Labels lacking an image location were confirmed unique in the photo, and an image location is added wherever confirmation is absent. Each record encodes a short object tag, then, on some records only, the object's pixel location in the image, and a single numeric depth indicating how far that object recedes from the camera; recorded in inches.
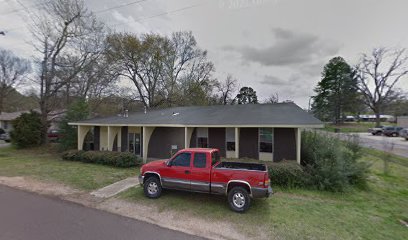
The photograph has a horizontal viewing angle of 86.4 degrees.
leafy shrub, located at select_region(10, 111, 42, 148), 816.3
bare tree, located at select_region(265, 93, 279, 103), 1755.7
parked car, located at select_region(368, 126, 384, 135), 1659.7
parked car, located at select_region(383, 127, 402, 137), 1529.3
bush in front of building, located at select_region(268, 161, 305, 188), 363.6
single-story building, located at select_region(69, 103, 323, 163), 475.2
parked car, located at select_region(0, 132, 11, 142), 1141.2
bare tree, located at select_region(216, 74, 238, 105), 1726.1
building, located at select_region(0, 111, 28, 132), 1560.7
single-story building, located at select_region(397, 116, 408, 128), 2032.0
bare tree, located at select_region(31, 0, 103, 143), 804.0
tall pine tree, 2273.6
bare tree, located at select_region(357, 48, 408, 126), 2046.0
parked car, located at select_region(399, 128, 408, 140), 1280.0
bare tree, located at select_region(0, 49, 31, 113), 1528.1
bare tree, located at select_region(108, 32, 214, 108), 1216.8
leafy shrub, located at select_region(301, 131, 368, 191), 357.2
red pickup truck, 248.1
